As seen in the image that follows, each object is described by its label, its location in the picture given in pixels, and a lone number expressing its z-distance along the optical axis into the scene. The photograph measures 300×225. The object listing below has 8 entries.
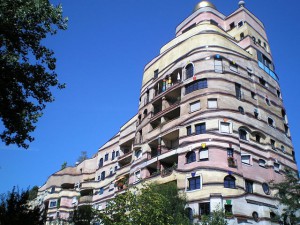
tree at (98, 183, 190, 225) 22.41
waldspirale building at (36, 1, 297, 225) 30.20
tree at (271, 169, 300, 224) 29.00
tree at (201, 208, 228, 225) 23.86
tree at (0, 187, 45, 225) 18.77
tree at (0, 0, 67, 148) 14.75
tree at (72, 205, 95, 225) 35.75
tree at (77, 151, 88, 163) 74.14
